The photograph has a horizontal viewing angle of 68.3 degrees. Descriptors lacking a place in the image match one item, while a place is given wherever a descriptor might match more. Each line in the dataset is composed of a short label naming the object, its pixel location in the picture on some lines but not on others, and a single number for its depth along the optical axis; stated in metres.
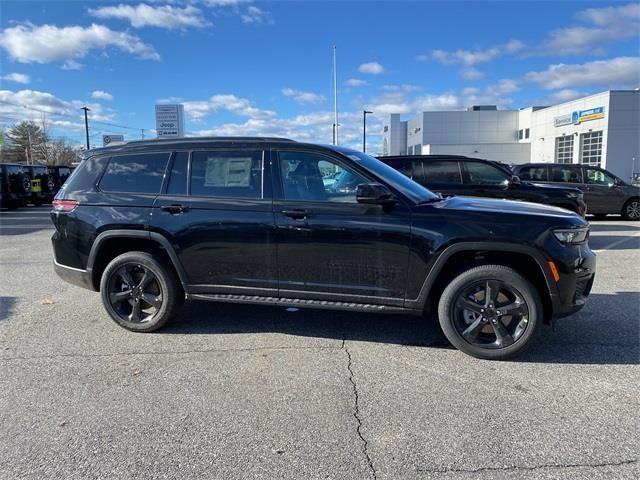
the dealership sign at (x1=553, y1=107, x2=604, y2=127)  39.22
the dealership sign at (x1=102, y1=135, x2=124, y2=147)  40.33
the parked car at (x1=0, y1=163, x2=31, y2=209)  19.48
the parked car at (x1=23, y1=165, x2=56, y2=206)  21.55
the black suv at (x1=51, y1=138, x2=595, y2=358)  3.89
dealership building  37.81
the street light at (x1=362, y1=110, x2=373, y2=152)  50.16
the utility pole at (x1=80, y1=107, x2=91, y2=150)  58.81
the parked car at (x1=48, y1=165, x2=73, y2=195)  23.67
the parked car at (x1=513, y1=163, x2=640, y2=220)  13.43
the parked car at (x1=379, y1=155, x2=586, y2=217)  9.41
